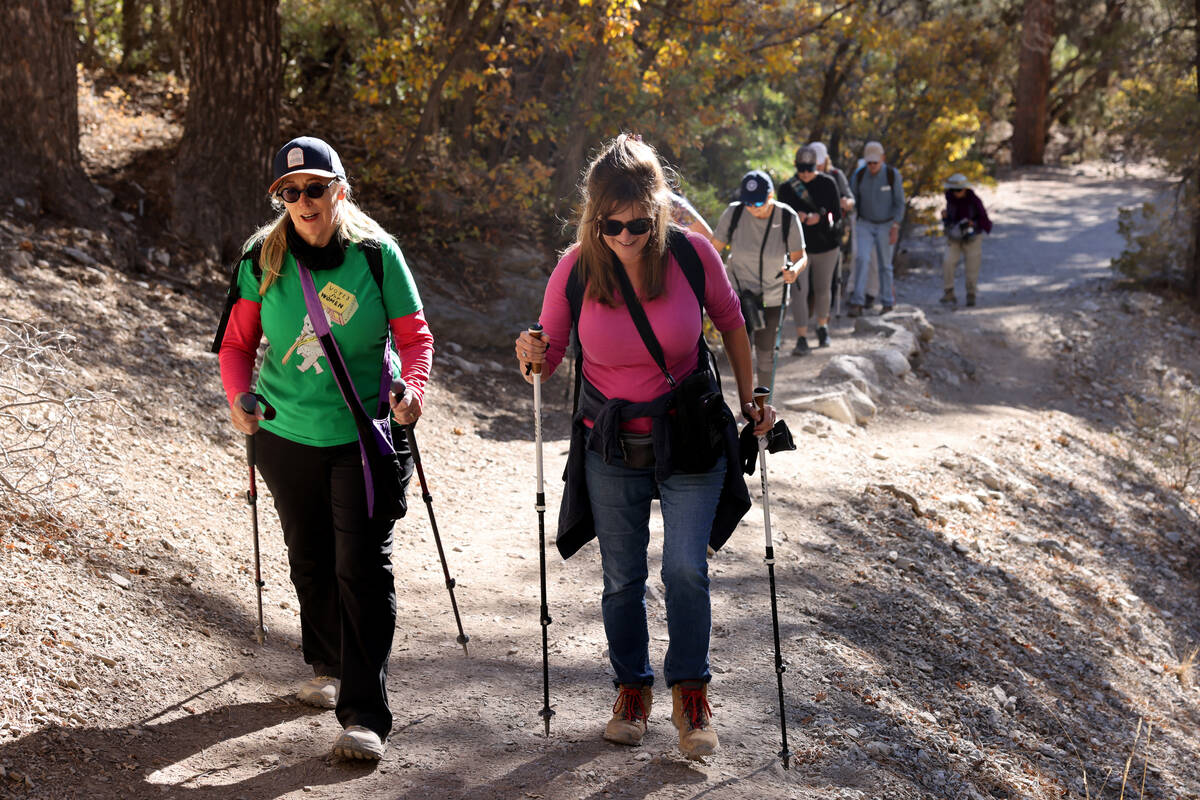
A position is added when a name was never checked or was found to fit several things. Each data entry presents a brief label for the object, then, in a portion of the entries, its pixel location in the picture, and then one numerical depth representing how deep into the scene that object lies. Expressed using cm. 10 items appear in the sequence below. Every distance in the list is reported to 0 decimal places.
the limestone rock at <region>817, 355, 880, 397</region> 1105
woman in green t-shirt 378
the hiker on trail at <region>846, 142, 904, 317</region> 1311
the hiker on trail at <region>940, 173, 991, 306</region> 1488
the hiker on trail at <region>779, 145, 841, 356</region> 1075
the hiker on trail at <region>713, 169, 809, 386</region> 853
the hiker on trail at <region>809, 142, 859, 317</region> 1129
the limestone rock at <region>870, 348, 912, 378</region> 1195
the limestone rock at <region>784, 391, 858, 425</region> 1010
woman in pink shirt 370
